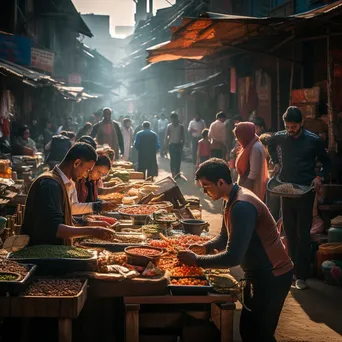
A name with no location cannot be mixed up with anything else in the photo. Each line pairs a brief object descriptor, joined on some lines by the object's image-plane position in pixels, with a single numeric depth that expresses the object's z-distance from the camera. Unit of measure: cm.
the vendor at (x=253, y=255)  412
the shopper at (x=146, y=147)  1594
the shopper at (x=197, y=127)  2128
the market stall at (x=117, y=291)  423
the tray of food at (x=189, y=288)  469
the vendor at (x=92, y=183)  725
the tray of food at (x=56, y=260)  468
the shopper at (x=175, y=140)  1927
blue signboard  1897
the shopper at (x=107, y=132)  1578
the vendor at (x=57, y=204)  489
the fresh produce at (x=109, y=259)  486
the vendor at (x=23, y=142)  1700
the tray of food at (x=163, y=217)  707
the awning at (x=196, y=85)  2169
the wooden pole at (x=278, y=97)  1377
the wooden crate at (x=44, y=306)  421
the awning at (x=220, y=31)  1019
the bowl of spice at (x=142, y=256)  509
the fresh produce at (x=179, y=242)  591
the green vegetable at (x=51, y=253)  472
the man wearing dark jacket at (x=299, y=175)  770
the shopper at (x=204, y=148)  1644
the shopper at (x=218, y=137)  1642
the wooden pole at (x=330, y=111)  1123
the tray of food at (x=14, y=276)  420
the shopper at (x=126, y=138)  1950
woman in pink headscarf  817
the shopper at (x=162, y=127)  2792
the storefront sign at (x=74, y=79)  3584
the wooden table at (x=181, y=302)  461
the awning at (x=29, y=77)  1478
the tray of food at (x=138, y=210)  752
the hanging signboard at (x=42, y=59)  2166
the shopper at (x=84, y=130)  1636
